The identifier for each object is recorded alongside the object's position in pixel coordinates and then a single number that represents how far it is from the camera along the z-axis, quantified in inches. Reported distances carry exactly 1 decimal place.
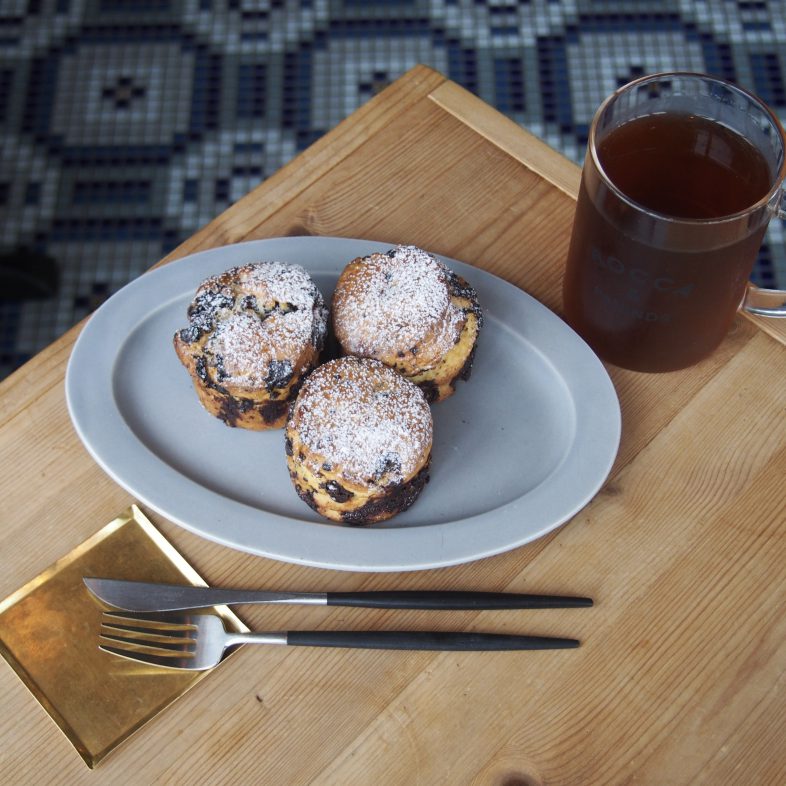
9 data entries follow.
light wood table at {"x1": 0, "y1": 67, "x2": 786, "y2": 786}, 30.1
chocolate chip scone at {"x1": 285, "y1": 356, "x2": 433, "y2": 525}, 30.8
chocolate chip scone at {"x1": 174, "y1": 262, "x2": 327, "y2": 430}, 32.7
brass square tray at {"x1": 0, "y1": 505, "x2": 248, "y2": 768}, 30.5
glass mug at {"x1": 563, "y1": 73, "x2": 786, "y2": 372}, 30.4
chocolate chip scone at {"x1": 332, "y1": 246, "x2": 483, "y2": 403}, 33.2
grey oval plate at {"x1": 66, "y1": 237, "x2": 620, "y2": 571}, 32.3
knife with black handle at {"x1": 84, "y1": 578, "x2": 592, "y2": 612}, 31.8
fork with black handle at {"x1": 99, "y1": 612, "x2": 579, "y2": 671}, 31.3
